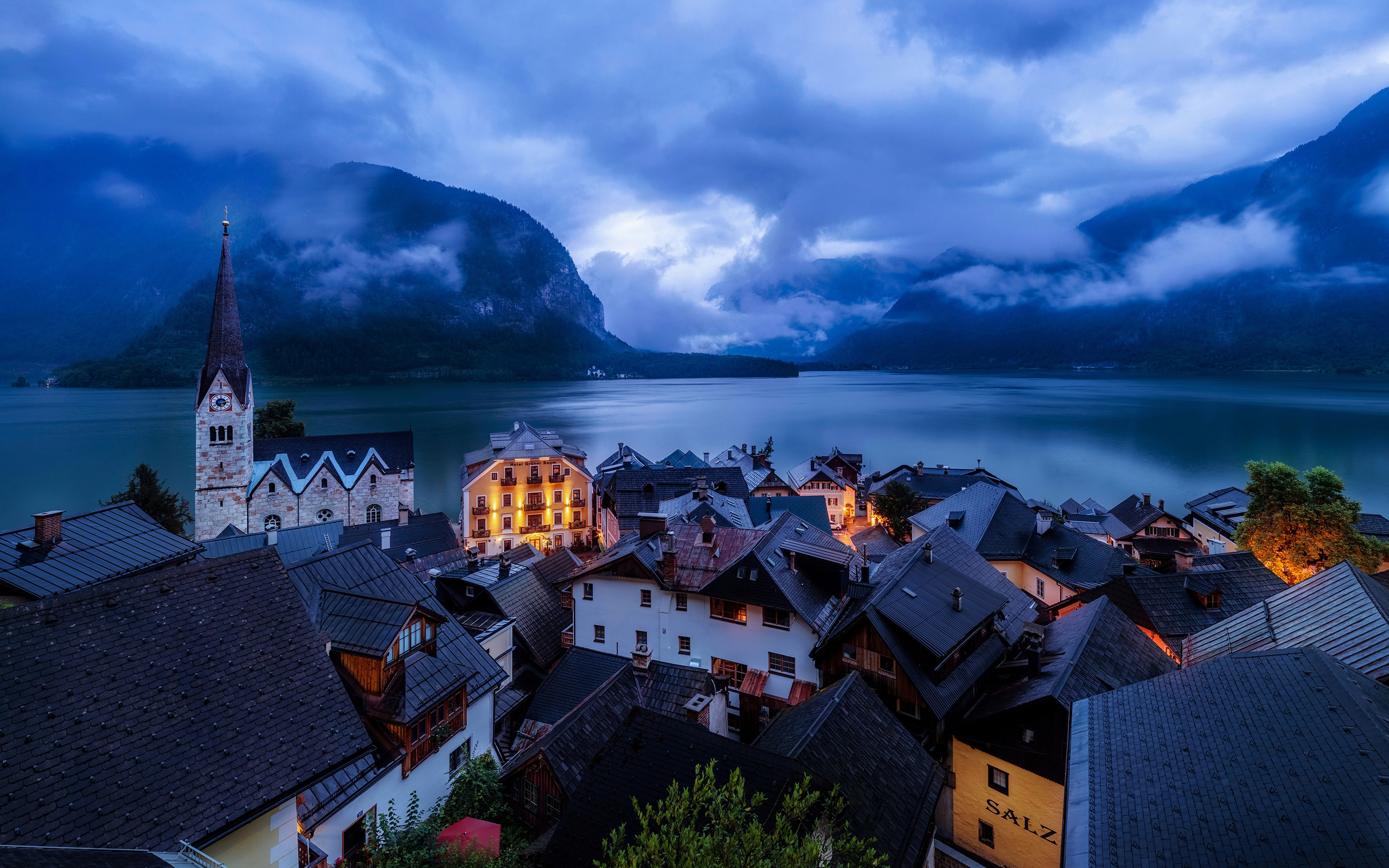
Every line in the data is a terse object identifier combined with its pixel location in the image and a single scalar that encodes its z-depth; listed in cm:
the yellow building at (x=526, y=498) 4859
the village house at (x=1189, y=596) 2180
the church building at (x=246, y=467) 4888
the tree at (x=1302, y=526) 2827
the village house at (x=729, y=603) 2164
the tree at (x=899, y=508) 4959
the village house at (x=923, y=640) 1792
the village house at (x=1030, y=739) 1593
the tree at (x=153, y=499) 4203
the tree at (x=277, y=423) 7156
